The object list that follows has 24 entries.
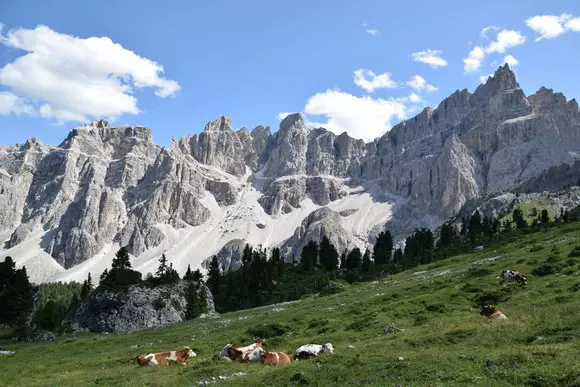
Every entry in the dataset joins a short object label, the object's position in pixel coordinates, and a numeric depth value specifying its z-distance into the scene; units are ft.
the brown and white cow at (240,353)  95.95
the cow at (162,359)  105.40
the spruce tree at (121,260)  358.02
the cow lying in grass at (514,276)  151.94
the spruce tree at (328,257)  533.96
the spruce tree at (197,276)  379.86
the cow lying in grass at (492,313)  104.06
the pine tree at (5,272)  298.56
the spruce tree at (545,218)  474.37
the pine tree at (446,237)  532.32
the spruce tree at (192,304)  315.78
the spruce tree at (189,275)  419.46
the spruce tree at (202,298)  326.03
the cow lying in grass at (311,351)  94.02
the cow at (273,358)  91.50
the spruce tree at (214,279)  464.24
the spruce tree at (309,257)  520.83
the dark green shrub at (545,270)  164.25
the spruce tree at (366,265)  463.83
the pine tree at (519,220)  529.45
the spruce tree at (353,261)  588.91
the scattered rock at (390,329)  117.41
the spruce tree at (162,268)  370.32
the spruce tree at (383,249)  557.33
